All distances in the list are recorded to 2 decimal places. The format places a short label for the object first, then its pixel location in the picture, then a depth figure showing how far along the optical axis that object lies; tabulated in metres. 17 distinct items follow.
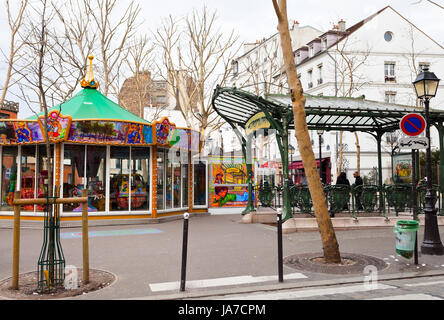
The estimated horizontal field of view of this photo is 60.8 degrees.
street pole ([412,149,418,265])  7.87
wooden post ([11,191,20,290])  5.61
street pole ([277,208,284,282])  6.09
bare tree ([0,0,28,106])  18.83
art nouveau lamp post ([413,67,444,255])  8.18
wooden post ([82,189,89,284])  5.91
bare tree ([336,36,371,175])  34.56
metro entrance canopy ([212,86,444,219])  11.54
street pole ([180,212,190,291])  5.64
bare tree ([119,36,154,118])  24.69
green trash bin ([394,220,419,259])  7.11
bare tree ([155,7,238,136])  23.69
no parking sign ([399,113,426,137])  7.77
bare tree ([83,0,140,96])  21.81
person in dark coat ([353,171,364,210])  12.40
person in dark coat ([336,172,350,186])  14.59
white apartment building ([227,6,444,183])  35.78
